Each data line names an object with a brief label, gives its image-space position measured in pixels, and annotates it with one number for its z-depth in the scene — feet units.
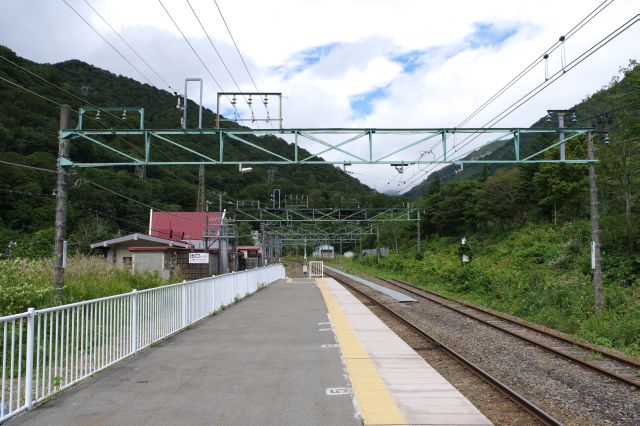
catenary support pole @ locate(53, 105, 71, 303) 40.88
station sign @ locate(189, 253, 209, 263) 97.98
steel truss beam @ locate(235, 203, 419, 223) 120.36
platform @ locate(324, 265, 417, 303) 75.45
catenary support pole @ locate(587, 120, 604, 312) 50.62
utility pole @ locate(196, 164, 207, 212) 132.77
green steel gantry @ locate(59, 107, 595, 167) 46.08
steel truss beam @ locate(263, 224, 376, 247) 198.84
